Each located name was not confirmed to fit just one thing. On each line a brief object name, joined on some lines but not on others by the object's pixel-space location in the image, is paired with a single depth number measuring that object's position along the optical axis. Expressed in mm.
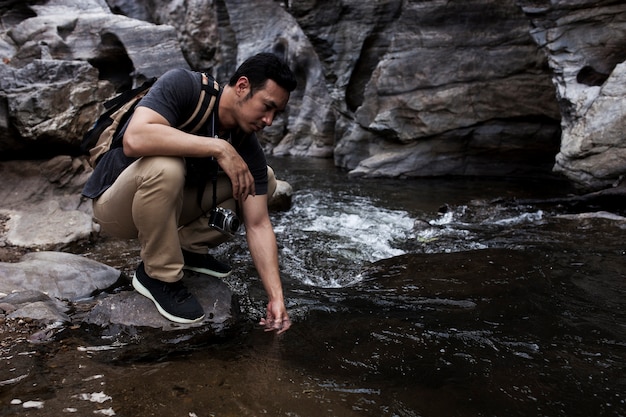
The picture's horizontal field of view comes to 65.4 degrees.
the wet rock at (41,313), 2547
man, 2361
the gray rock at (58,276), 2996
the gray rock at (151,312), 2543
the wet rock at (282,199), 6773
